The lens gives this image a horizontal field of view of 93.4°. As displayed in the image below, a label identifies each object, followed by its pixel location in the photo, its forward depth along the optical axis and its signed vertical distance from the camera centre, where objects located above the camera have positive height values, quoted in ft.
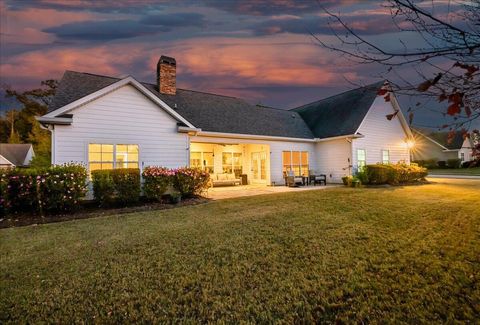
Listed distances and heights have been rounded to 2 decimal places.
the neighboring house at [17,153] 105.21 +11.48
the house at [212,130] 31.60 +7.57
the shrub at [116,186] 27.78 -1.47
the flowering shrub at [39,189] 23.41 -1.44
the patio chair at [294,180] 48.55 -2.36
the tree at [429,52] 5.34 +3.24
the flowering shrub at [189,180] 32.55 -1.21
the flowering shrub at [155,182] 30.55 -1.25
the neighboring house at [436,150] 109.08 +8.52
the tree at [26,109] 109.27 +37.20
